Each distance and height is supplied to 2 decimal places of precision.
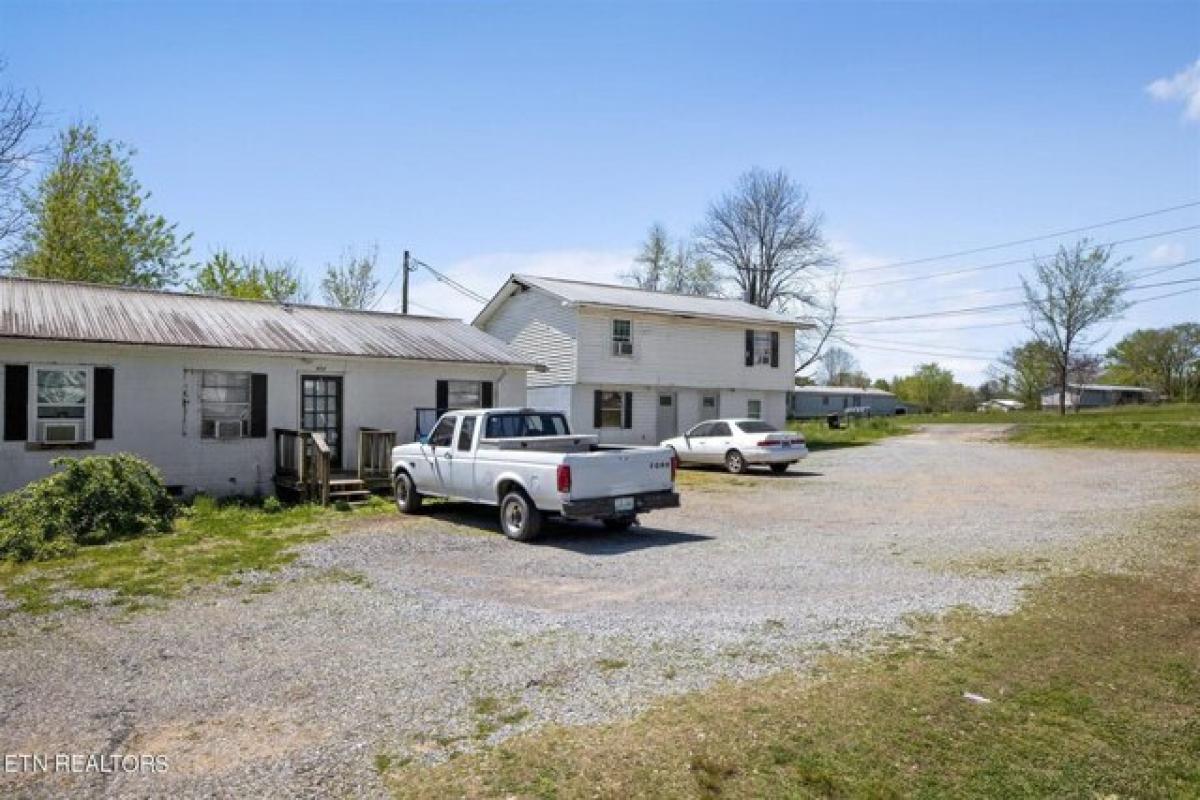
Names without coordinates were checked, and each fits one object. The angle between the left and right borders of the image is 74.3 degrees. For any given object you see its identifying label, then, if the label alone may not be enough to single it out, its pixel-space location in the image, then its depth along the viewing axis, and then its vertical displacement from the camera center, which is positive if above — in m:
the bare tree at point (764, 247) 48.66 +10.24
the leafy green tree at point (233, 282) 36.03 +5.98
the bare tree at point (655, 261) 55.22 +10.57
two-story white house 27.25 +2.12
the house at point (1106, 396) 86.06 +1.90
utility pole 32.59 +4.87
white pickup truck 11.04 -0.91
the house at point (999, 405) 77.38 +0.73
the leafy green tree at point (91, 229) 29.45 +7.08
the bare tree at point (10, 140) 18.44 +6.33
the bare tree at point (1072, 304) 47.34 +6.62
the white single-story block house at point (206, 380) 14.51 +0.67
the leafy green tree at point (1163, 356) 75.50 +5.63
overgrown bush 10.94 -1.49
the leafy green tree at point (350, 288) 41.34 +6.45
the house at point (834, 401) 74.06 +1.11
